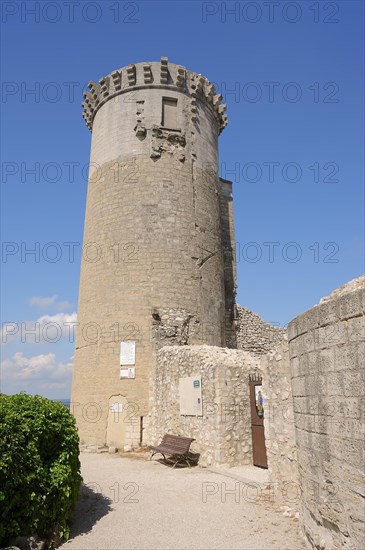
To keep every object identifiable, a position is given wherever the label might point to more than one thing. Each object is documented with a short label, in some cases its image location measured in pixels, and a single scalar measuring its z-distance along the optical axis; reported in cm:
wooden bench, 998
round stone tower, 1363
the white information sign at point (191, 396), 1081
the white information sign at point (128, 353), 1360
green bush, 501
